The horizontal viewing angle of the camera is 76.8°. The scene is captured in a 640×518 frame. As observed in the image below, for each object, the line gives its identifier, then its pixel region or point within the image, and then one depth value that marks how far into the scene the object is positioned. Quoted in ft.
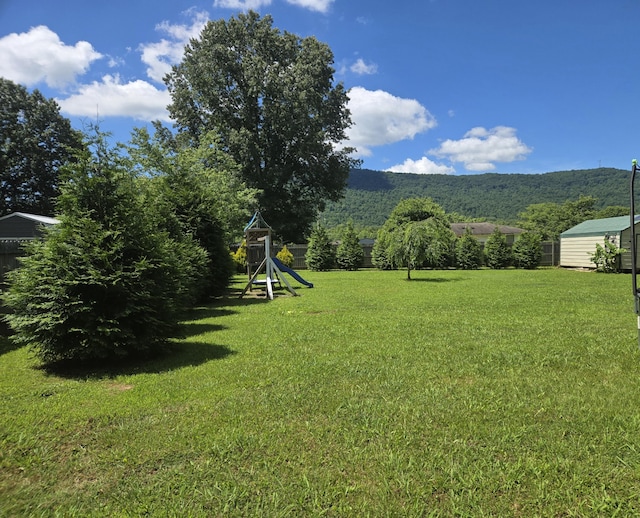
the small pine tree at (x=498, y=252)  76.02
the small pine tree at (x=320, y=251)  77.77
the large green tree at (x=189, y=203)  28.22
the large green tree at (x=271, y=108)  86.94
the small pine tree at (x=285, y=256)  76.36
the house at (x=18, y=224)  54.27
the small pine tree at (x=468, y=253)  77.05
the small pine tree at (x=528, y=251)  73.87
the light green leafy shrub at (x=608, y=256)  55.52
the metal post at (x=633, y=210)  11.57
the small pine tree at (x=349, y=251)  80.33
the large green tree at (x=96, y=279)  13.64
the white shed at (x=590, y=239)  55.08
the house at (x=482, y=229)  176.76
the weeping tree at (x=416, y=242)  51.52
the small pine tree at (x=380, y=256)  78.16
